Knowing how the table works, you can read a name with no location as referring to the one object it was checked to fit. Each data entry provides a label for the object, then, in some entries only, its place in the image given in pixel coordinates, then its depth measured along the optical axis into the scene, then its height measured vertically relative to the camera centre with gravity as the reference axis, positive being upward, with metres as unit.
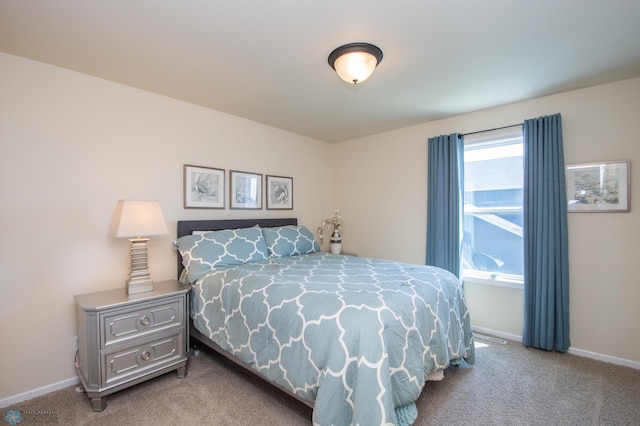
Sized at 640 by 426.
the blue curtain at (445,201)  3.28 +0.14
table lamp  2.14 -0.12
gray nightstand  1.91 -0.89
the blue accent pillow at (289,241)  3.14 -0.32
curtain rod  2.97 +0.89
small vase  4.11 -0.43
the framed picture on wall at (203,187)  2.93 +0.27
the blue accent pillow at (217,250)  2.52 -0.34
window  3.04 +0.05
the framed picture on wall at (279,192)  3.71 +0.27
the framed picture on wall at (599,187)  2.45 +0.23
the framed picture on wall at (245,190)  3.31 +0.27
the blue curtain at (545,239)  2.66 -0.24
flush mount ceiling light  1.95 +1.05
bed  1.44 -0.66
